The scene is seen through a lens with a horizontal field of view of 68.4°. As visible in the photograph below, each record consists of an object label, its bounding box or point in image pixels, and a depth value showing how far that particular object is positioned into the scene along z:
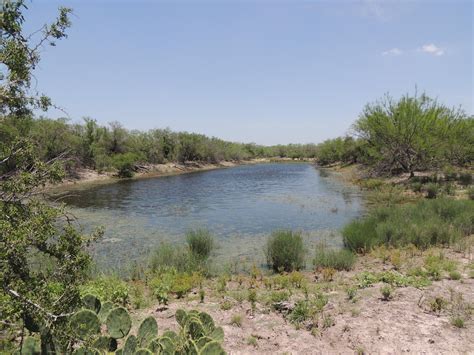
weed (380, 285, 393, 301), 8.04
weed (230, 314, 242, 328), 7.26
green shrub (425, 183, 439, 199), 24.47
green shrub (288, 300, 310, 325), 7.26
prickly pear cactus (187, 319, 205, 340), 5.84
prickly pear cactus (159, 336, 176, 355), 5.18
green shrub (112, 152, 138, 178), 54.19
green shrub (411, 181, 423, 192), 27.29
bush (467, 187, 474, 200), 21.02
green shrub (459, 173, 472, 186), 28.02
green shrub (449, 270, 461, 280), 9.09
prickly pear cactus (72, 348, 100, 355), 4.84
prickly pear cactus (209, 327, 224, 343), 6.04
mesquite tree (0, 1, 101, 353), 4.02
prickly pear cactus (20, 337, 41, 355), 5.03
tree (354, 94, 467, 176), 32.59
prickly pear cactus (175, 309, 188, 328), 6.39
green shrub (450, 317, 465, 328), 6.51
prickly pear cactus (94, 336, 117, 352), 5.50
